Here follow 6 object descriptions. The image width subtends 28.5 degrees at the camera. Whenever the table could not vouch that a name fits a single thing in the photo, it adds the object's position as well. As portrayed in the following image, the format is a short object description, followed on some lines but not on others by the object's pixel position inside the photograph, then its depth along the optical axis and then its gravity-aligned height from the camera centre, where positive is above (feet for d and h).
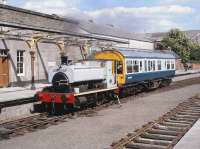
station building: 86.54 +5.95
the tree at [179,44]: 229.45 +13.96
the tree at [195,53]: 271.90 +9.98
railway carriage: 76.07 +0.31
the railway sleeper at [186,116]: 51.75 -6.55
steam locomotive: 58.13 -1.79
